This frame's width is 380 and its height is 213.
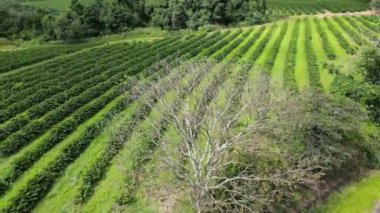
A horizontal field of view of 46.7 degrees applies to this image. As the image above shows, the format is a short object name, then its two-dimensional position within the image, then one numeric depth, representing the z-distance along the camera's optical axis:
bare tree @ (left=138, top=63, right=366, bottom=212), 23.23
